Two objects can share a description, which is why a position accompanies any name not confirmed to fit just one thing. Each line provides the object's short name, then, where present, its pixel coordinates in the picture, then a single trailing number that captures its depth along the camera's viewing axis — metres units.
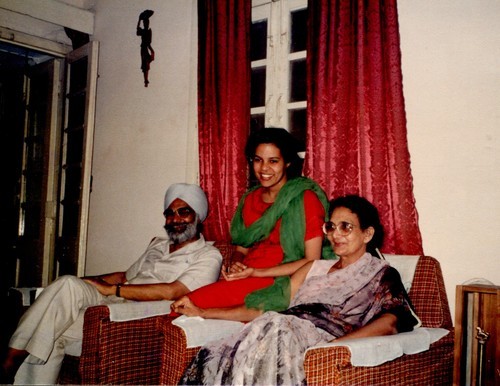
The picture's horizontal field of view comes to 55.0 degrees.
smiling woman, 2.19
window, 3.26
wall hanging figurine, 4.08
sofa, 1.57
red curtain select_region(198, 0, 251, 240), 3.25
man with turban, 2.27
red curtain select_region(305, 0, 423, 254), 2.46
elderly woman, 1.64
